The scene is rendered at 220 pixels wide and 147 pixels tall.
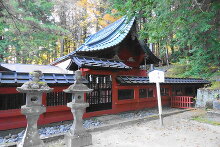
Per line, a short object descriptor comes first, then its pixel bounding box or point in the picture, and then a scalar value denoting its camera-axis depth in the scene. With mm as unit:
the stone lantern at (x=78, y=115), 4355
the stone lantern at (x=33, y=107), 3615
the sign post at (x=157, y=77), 6772
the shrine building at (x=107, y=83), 5707
